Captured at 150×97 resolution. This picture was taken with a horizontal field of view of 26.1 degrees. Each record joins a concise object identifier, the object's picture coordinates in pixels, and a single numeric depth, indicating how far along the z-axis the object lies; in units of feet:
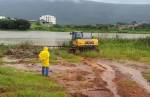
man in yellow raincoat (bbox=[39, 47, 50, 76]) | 43.37
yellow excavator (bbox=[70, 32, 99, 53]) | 75.16
